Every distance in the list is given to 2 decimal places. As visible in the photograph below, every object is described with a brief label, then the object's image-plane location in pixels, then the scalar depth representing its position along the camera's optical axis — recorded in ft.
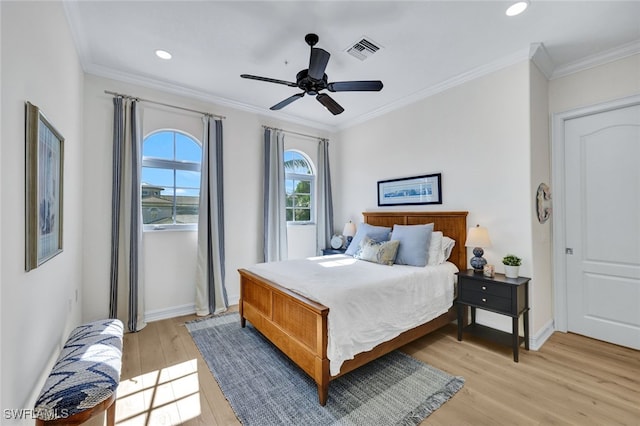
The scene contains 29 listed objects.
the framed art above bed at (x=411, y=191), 11.73
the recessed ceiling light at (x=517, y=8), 6.91
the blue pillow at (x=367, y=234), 11.80
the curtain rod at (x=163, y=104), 10.22
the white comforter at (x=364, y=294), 6.53
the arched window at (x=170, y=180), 11.25
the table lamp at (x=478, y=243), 9.34
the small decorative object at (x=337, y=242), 15.02
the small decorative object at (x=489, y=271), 9.15
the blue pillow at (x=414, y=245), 9.92
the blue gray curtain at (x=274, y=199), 13.79
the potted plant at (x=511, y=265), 8.74
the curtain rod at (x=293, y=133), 14.01
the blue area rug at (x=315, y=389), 5.94
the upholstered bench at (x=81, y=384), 4.11
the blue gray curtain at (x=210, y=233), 11.81
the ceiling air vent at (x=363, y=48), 8.44
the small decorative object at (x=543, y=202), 9.41
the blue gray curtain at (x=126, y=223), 10.11
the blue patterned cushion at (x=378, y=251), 10.18
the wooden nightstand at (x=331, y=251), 14.51
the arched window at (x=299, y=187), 15.51
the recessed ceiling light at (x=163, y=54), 8.95
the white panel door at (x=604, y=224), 8.72
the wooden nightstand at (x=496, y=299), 8.13
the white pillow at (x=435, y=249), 10.23
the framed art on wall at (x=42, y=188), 4.51
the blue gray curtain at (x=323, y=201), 15.98
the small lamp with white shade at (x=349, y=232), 14.93
